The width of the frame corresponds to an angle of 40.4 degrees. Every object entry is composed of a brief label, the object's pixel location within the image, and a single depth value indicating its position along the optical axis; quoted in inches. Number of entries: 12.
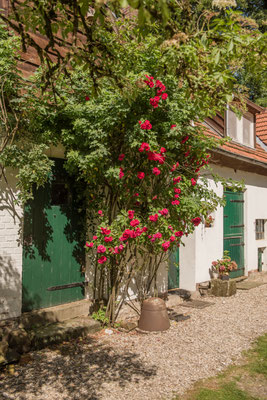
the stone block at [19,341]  165.5
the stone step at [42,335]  158.2
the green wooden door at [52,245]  193.2
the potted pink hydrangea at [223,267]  314.0
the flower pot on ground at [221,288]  305.9
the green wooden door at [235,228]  358.0
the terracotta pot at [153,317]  206.1
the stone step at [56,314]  185.0
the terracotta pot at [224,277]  312.5
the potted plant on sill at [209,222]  304.5
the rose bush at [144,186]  186.4
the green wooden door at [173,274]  306.0
